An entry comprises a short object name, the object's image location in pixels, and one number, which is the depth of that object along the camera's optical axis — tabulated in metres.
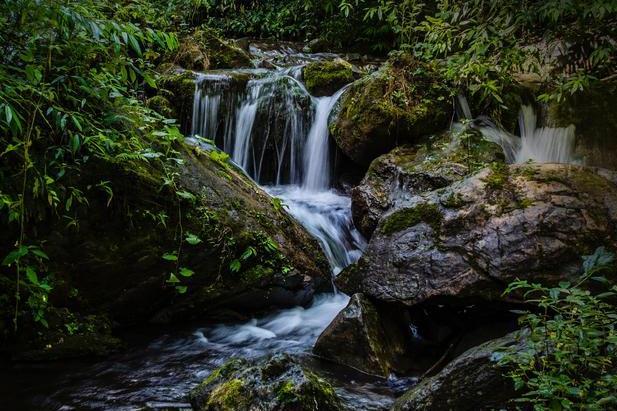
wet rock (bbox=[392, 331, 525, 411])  2.77
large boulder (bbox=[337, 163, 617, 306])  4.02
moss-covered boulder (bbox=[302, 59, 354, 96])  8.71
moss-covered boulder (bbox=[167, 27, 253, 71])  9.60
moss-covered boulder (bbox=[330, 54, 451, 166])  7.14
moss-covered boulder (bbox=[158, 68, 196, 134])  8.43
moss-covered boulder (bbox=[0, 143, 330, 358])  4.27
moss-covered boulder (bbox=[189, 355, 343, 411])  2.90
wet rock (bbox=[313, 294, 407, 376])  4.07
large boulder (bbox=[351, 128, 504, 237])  6.31
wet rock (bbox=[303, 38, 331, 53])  12.61
